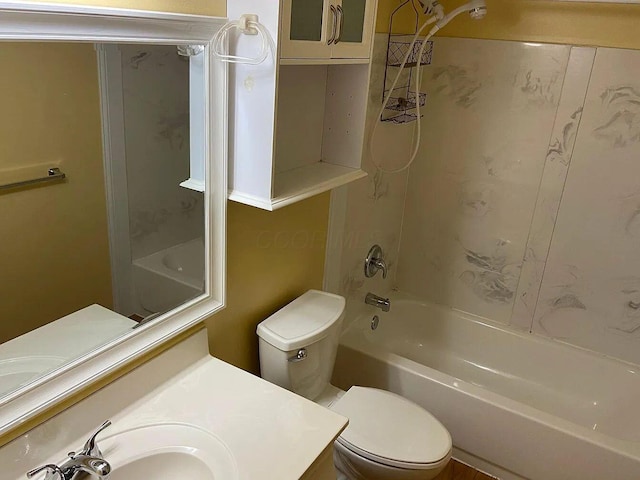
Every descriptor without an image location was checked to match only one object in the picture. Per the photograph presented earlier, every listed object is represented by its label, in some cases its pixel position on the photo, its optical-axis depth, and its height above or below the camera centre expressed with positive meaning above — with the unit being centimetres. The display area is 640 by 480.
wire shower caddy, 220 -7
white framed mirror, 100 -33
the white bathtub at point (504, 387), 194 -131
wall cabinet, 128 -16
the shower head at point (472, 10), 208 +16
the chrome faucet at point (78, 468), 103 -79
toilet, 164 -112
